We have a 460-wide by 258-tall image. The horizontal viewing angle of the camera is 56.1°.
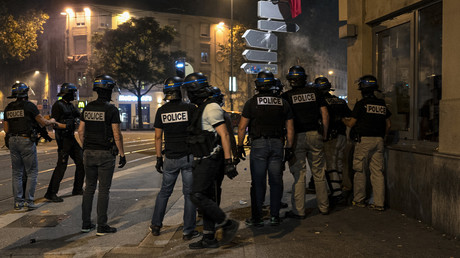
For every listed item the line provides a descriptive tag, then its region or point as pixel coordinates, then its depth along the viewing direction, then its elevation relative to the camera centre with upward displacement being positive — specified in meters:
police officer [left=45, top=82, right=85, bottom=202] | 7.00 -0.26
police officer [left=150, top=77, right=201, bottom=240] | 4.82 -0.24
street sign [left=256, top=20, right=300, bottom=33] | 9.27 +2.03
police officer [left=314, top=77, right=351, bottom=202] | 6.77 -0.33
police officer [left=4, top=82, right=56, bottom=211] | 6.38 -0.29
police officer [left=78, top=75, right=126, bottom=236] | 5.13 -0.32
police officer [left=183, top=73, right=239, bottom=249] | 4.36 -0.39
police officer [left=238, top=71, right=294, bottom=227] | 5.21 -0.22
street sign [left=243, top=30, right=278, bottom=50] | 9.35 +1.77
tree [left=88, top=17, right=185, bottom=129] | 42.31 +6.68
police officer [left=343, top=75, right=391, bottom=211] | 6.04 -0.21
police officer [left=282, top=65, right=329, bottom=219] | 5.77 -0.14
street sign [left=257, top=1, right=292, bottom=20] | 9.24 +2.38
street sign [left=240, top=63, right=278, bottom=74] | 9.54 +1.17
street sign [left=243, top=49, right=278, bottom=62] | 9.35 +1.41
